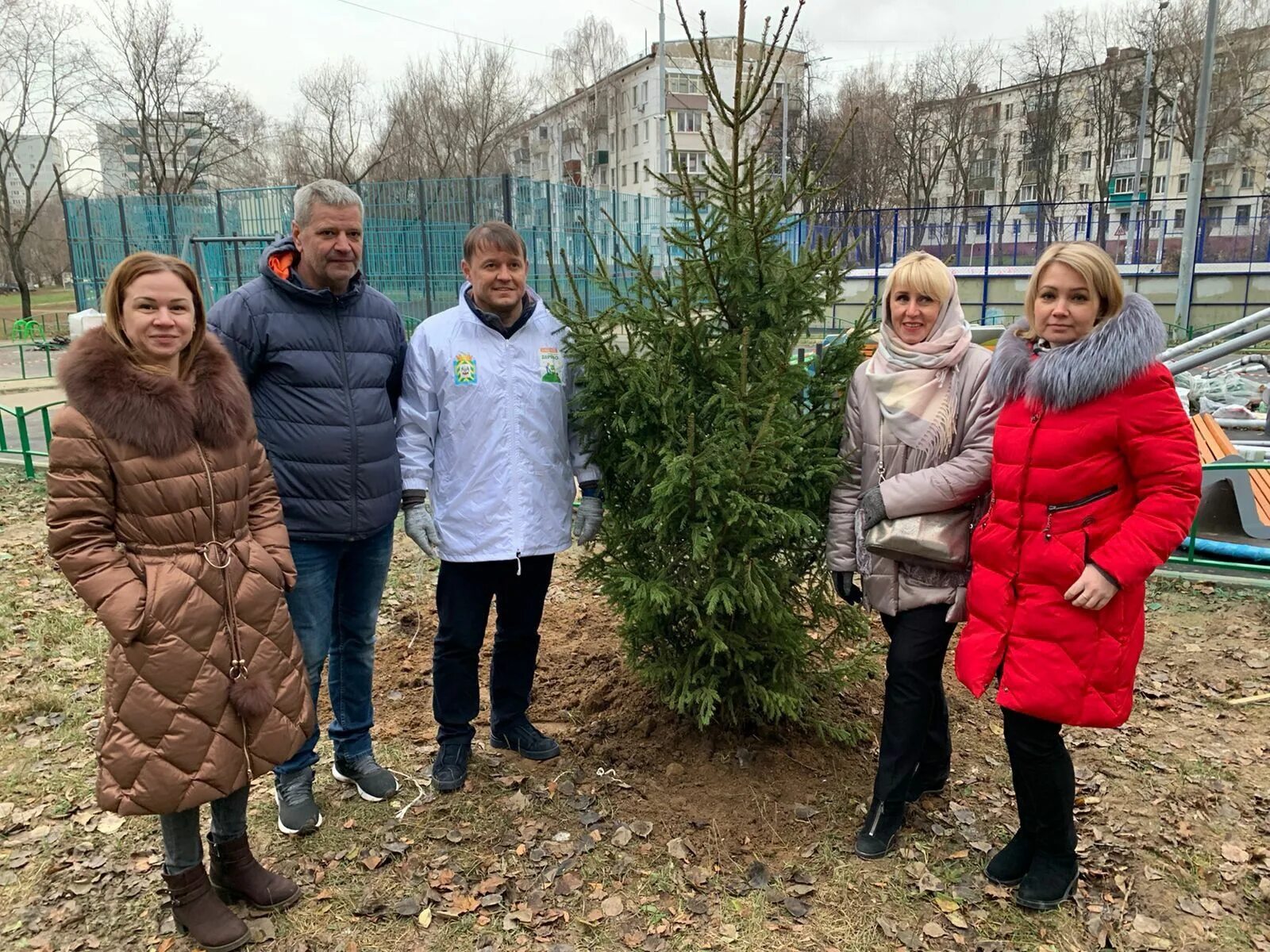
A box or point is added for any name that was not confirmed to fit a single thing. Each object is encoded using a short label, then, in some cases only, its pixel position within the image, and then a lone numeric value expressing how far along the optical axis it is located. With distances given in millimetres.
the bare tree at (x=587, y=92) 56562
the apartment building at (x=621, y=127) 51906
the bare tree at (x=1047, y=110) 45219
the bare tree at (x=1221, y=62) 36125
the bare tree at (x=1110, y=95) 44375
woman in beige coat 2736
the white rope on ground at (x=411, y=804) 3277
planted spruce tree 2992
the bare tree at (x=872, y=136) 45562
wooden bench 6155
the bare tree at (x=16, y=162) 34469
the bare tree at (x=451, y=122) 47906
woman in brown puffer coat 2283
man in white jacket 3129
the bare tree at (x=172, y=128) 36938
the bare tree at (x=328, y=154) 44500
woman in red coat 2355
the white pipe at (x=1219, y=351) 6176
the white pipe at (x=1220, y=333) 7121
